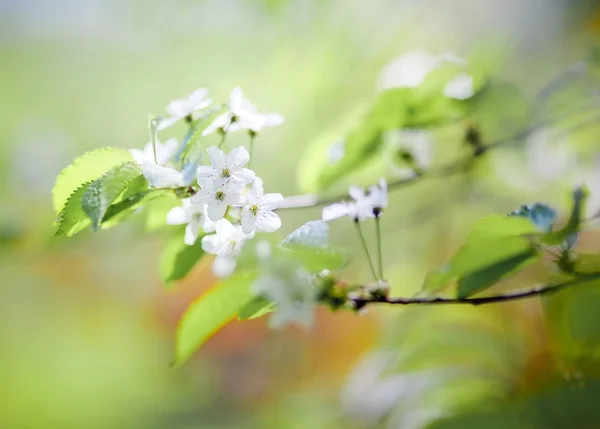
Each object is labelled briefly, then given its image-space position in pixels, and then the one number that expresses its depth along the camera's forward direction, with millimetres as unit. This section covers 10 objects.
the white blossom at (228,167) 556
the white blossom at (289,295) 549
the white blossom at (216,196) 552
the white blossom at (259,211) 560
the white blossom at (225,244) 570
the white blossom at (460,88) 674
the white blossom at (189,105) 595
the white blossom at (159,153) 576
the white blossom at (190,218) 570
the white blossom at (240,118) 594
